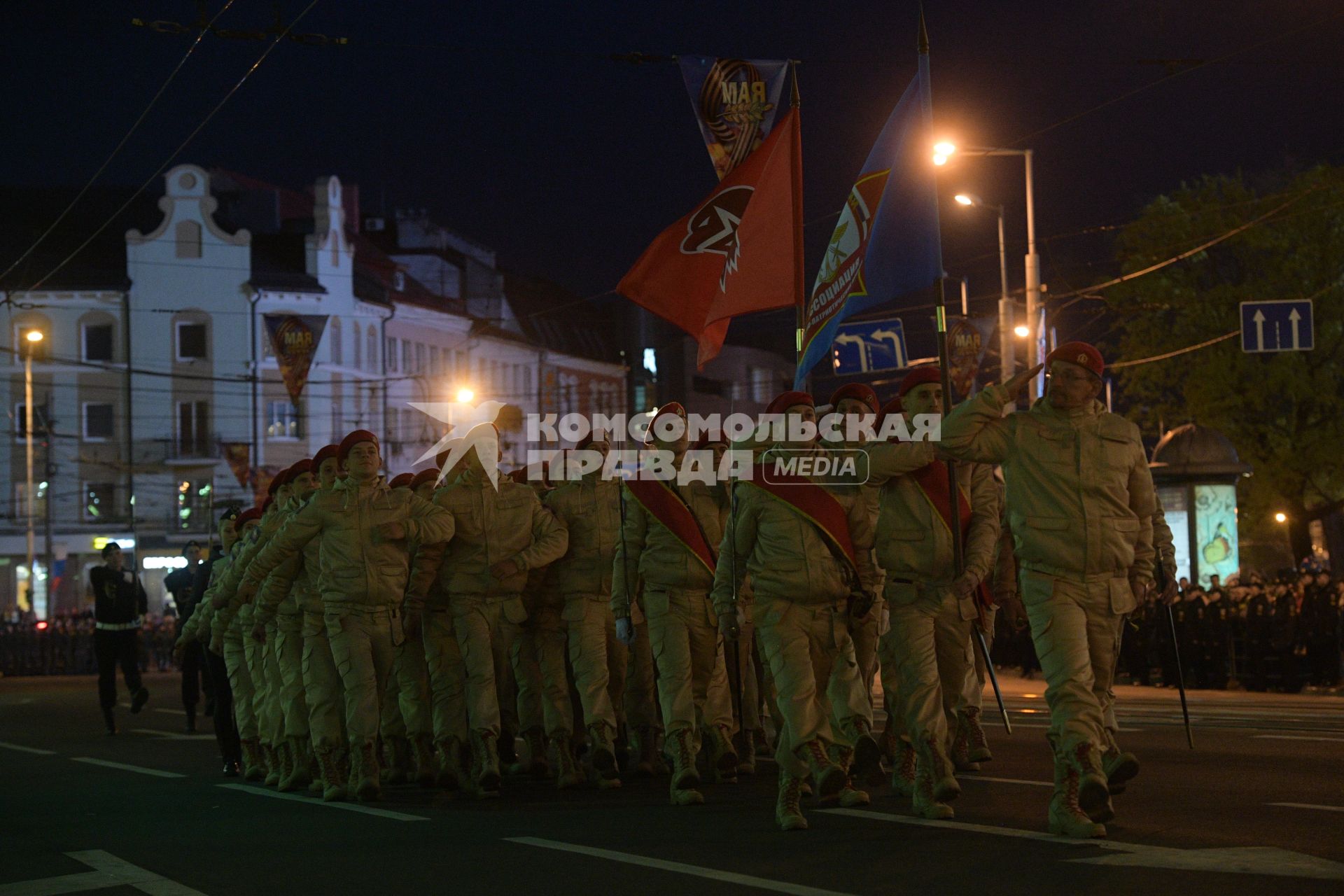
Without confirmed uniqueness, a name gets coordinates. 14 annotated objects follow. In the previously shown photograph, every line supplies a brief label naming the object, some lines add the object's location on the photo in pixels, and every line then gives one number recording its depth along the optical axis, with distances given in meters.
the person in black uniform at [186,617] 17.97
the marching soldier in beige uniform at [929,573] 9.10
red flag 13.05
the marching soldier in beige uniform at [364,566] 11.27
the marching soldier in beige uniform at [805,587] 9.21
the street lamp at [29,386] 49.25
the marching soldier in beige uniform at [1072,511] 8.48
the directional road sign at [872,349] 27.70
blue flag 11.27
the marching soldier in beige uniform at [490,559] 11.52
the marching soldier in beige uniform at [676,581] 10.58
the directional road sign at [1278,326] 27.91
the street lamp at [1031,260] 27.58
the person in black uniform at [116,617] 19.42
